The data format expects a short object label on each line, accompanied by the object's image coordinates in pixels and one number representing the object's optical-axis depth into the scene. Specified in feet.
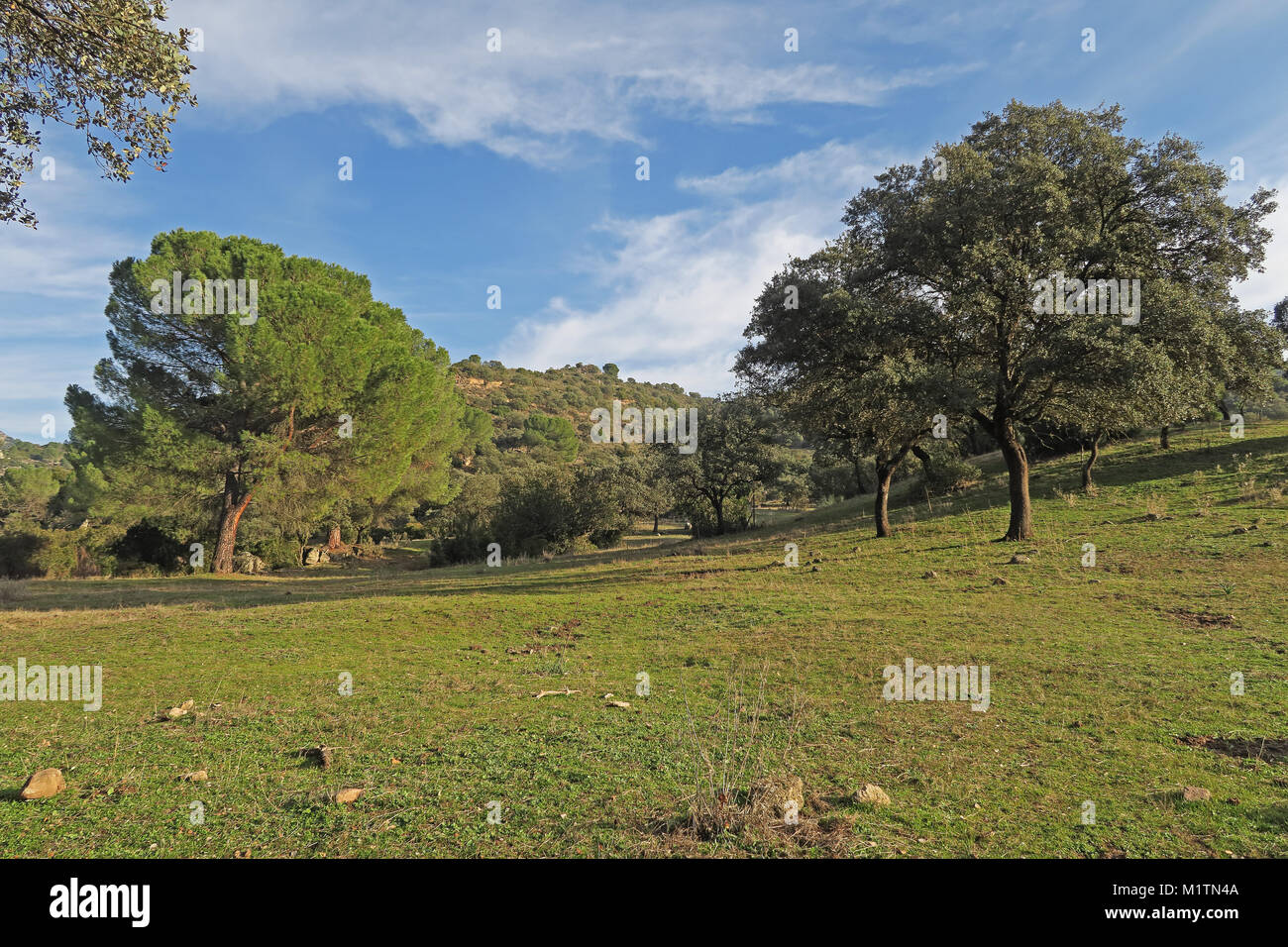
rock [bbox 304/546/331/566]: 137.18
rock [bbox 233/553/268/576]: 106.93
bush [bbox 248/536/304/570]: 119.44
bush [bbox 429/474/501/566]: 126.00
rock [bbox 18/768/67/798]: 15.30
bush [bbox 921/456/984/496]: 91.97
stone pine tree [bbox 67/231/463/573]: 88.63
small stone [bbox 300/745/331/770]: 18.07
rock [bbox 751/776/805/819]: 14.28
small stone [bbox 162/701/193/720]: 22.75
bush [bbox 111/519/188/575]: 110.63
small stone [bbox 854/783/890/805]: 15.34
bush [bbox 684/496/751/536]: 139.64
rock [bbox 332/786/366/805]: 15.12
